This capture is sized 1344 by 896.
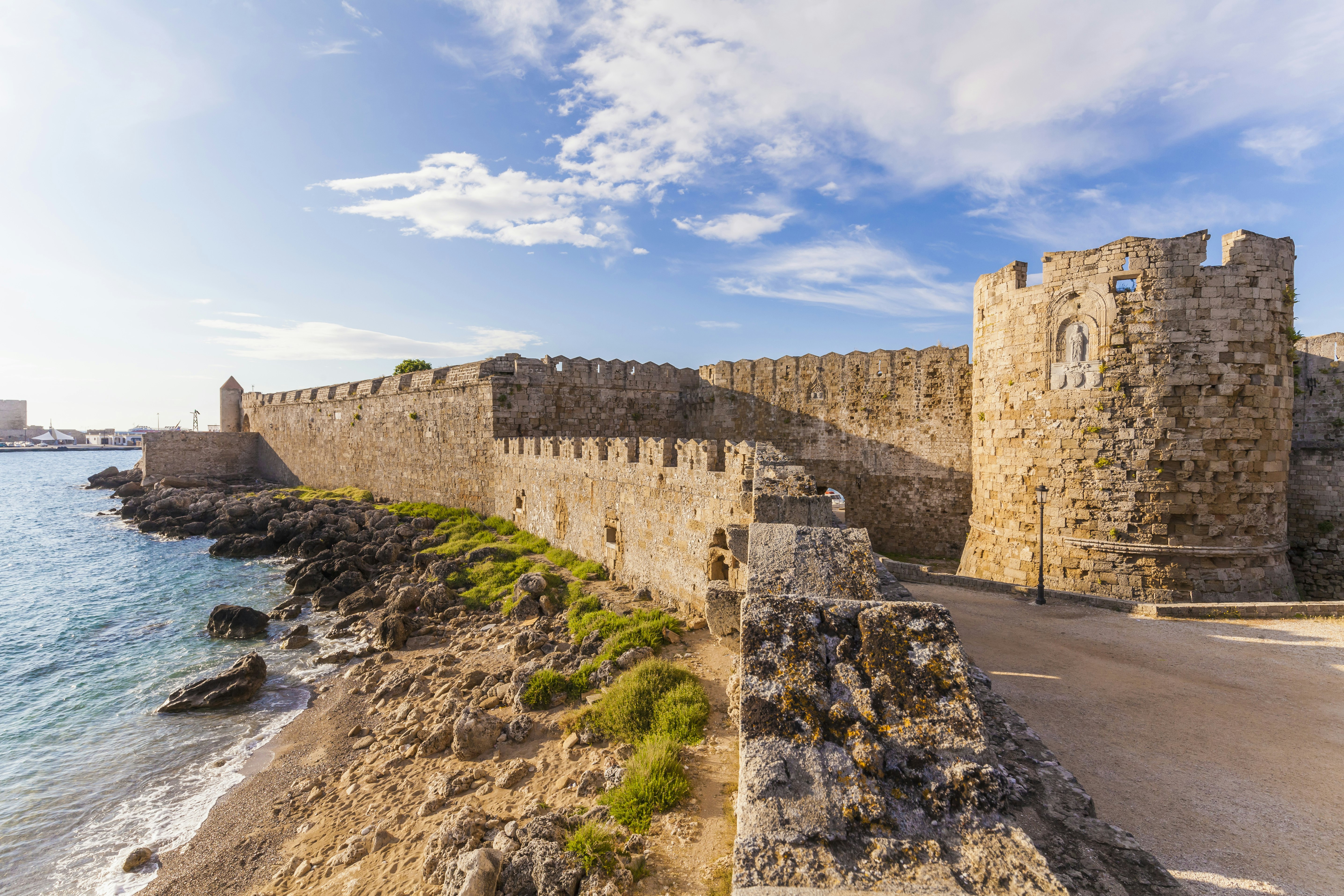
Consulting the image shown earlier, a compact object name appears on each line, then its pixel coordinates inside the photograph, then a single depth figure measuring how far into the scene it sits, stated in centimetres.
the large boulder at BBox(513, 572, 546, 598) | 1195
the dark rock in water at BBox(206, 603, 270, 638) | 1384
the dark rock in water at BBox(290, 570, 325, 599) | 1681
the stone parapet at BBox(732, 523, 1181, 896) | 173
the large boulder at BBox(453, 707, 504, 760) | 697
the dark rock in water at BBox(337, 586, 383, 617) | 1480
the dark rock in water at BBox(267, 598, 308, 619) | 1492
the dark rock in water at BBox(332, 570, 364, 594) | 1616
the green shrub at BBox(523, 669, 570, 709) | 758
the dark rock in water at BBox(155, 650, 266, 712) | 1062
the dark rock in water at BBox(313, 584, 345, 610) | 1557
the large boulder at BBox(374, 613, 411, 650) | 1201
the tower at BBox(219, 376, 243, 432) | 4097
